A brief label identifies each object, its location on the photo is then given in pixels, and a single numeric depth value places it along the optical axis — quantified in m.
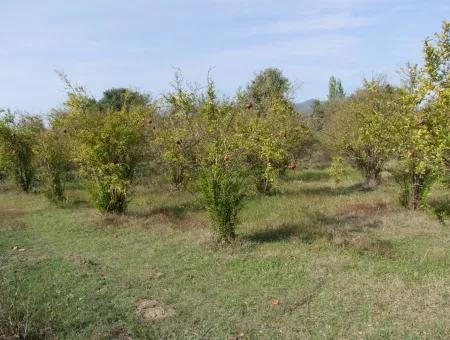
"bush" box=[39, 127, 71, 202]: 13.09
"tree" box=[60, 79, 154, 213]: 10.52
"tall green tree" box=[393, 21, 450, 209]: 5.61
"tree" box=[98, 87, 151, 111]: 35.45
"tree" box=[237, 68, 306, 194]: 9.23
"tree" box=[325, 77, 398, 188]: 14.86
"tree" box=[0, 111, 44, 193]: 15.99
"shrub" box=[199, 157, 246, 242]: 7.82
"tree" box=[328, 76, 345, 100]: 60.56
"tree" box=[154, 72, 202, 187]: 9.37
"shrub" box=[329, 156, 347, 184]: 11.57
